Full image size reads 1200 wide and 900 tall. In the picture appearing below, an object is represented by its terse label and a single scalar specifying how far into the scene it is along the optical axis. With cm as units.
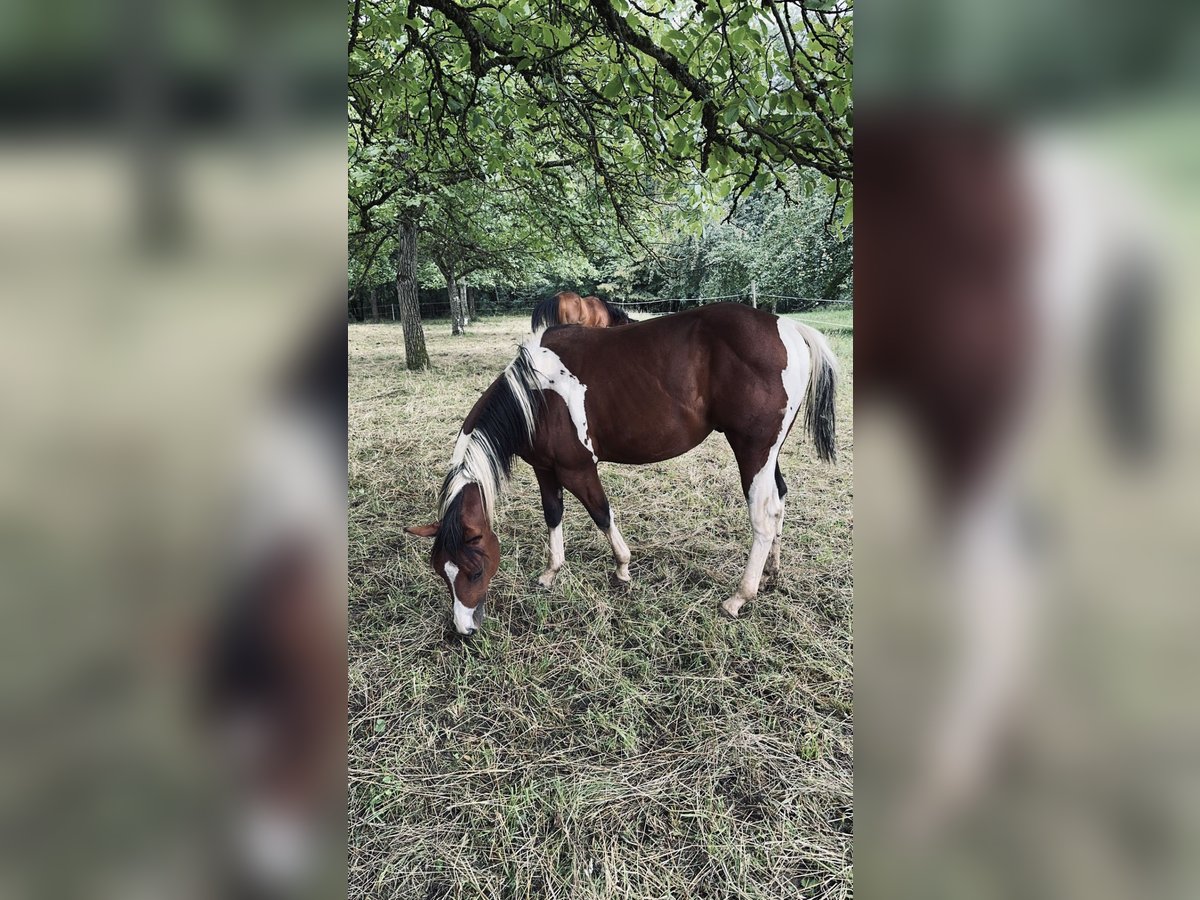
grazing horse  209
